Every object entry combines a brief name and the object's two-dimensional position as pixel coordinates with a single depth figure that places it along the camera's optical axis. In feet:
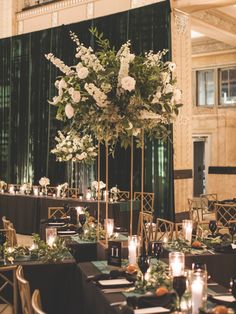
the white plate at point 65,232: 19.80
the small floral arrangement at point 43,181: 34.99
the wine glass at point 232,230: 18.30
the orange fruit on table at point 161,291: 10.22
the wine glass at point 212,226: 18.71
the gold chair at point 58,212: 26.00
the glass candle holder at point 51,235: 16.40
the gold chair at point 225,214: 32.01
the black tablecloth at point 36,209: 29.86
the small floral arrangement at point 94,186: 32.55
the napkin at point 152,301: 10.14
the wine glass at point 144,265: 12.10
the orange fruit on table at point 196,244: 16.90
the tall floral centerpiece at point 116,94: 14.24
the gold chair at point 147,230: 19.17
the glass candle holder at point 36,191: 35.66
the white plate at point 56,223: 22.00
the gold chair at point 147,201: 36.32
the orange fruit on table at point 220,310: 9.19
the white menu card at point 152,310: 9.92
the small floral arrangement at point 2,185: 38.99
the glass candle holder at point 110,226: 18.08
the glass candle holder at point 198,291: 9.87
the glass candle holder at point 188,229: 17.83
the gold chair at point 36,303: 9.00
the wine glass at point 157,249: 14.42
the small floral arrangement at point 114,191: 31.39
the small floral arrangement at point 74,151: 32.35
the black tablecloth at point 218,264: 15.99
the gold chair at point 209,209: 39.72
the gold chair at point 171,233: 20.20
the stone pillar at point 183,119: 37.35
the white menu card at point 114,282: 12.13
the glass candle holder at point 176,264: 12.00
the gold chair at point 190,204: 30.94
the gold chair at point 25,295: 11.05
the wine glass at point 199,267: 11.59
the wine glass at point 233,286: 10.45
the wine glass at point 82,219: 19.77
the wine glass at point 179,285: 10.18
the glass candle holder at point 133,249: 13.78
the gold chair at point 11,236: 18.95
